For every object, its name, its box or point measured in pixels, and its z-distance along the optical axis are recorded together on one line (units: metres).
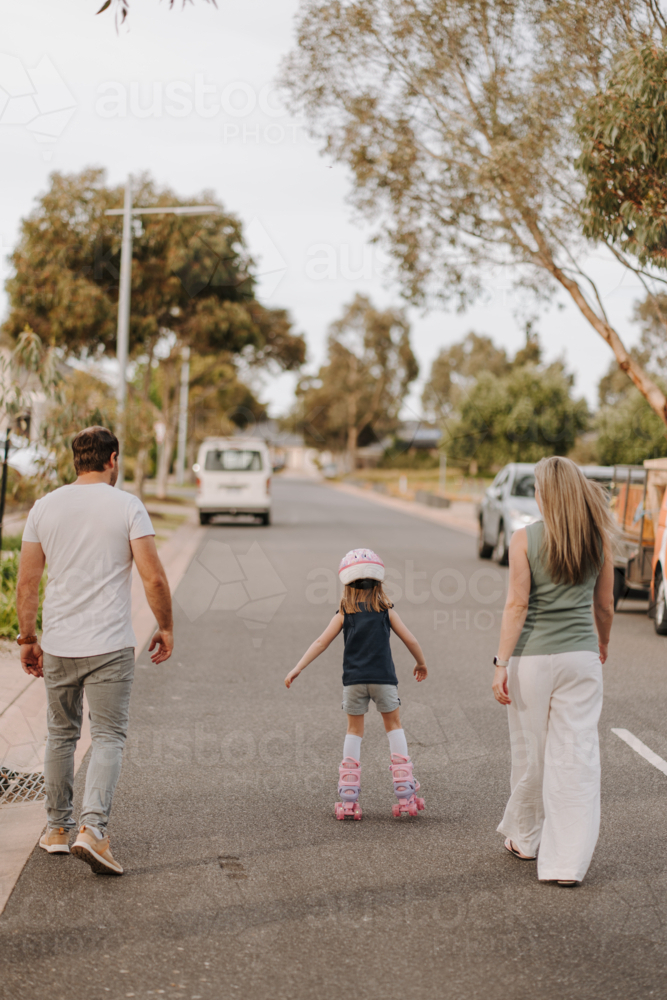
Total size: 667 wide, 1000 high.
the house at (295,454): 124.93
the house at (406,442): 89.88
